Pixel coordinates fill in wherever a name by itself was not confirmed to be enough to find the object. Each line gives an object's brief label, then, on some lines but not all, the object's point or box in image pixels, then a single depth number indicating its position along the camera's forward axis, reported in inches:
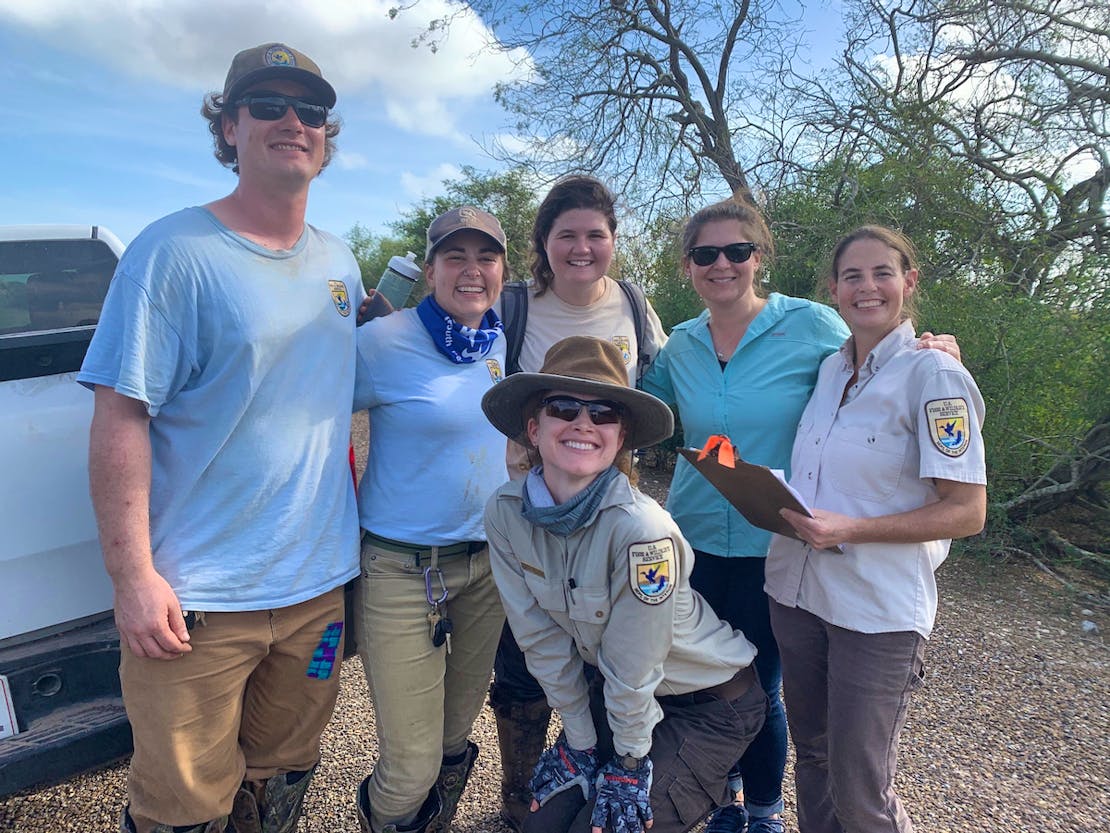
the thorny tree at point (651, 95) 451.8
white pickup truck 79.4
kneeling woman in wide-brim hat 79.1
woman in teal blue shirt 99.8
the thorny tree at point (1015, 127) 251.9
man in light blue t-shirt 71.7
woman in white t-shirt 104.6
